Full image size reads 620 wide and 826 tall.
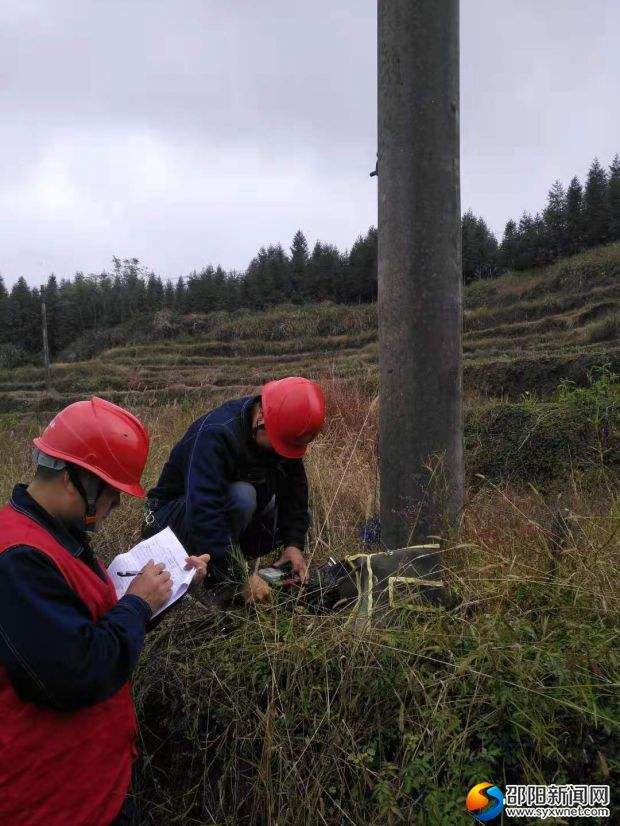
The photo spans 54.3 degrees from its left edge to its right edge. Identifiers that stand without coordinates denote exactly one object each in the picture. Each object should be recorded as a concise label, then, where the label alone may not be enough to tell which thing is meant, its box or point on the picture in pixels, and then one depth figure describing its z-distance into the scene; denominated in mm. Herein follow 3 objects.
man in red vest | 1341
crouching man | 2379
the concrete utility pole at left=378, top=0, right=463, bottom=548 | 2395
